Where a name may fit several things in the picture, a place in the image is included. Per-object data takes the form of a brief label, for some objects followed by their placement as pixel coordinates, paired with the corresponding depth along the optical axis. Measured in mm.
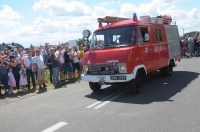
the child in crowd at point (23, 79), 12523
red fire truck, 9500
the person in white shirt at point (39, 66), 13211
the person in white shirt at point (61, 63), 14679
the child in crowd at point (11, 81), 12250
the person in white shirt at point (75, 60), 16094
